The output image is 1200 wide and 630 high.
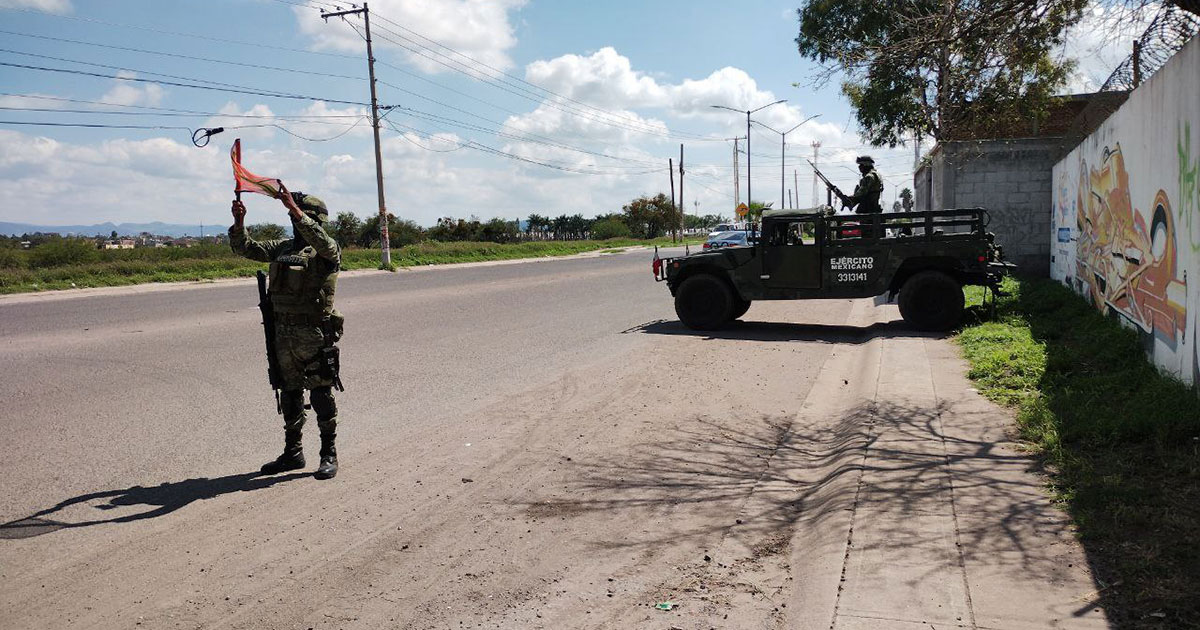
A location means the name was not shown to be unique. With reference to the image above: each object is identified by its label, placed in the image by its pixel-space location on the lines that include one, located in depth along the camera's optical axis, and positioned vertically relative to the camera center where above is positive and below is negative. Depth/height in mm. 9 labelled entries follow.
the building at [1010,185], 18219 +956
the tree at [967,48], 7375 +1784
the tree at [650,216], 84438 +2369
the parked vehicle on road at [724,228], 46062 +477
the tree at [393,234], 64500 +1111
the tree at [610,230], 82188 +1031
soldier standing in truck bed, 12539 +640
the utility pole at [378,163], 32562 +3330
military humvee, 11562 -455
